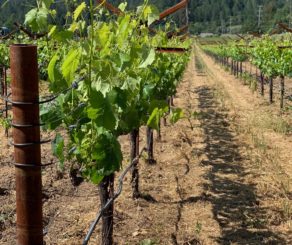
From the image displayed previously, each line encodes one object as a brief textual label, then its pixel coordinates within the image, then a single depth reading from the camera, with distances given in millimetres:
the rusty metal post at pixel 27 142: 1835
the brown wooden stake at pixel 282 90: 11653
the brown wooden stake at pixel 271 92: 13042
